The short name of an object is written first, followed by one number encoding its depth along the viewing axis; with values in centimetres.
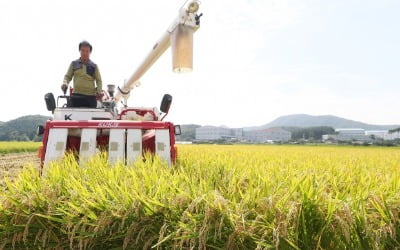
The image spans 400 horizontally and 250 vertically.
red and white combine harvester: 400
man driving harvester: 530
